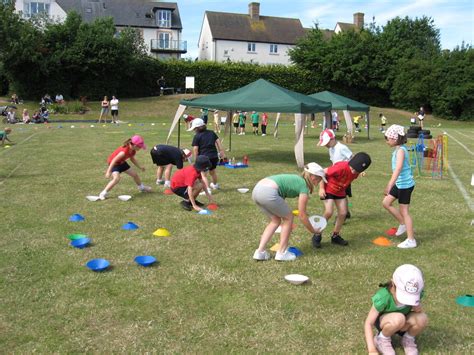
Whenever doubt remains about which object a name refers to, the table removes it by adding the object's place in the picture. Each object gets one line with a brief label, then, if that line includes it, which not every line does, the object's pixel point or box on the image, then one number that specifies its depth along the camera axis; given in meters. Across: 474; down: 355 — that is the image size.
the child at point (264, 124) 24.90
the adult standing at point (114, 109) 30.56
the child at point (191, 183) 8.11
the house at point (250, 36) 62.44
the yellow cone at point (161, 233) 6.91
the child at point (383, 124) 32.31
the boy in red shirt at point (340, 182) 6.42
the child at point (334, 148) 7.43
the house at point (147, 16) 58.94
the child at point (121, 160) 9.03
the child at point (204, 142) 10.15
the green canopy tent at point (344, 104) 23.11
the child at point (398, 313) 3.51
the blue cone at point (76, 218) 7.64
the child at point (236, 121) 26.78
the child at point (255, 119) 26.25
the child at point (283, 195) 5.51
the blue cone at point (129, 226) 7.23
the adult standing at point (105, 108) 30.93
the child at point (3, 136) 17.41
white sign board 44.25
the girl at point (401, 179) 6.34
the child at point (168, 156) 9.73
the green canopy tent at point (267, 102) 14.11
